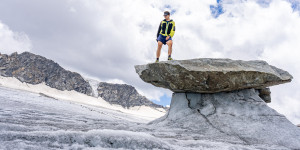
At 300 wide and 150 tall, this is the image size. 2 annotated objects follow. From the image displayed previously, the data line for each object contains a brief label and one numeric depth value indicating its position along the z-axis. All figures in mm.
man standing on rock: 8172
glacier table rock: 5496
